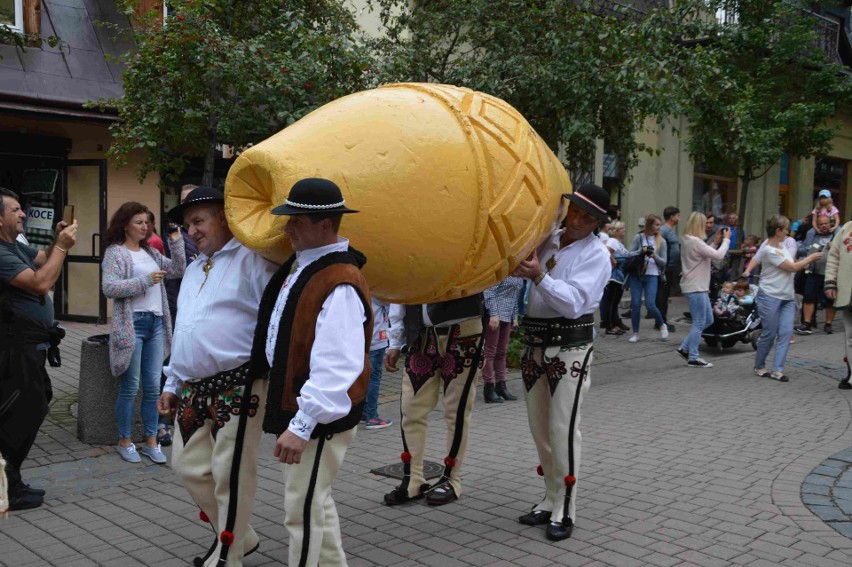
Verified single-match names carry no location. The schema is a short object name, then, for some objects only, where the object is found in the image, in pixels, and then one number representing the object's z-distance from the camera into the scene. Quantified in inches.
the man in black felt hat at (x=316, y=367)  126.8
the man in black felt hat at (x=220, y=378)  148.4
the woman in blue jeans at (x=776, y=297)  373.7
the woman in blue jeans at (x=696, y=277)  406.3
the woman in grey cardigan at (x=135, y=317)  236.2
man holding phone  196.5
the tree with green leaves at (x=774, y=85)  620.4
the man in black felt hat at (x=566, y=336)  179.5
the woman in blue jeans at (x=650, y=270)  486.6
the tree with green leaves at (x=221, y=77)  299.4
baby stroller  450.6
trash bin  248.5
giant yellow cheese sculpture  131.1
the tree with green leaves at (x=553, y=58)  356.8
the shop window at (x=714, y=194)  819.4
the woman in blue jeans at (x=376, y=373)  274.7
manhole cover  224.8
